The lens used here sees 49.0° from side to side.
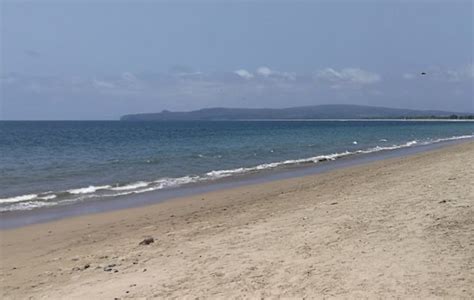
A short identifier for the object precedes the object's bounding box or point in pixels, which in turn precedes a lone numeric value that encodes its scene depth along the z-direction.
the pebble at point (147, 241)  7.84
